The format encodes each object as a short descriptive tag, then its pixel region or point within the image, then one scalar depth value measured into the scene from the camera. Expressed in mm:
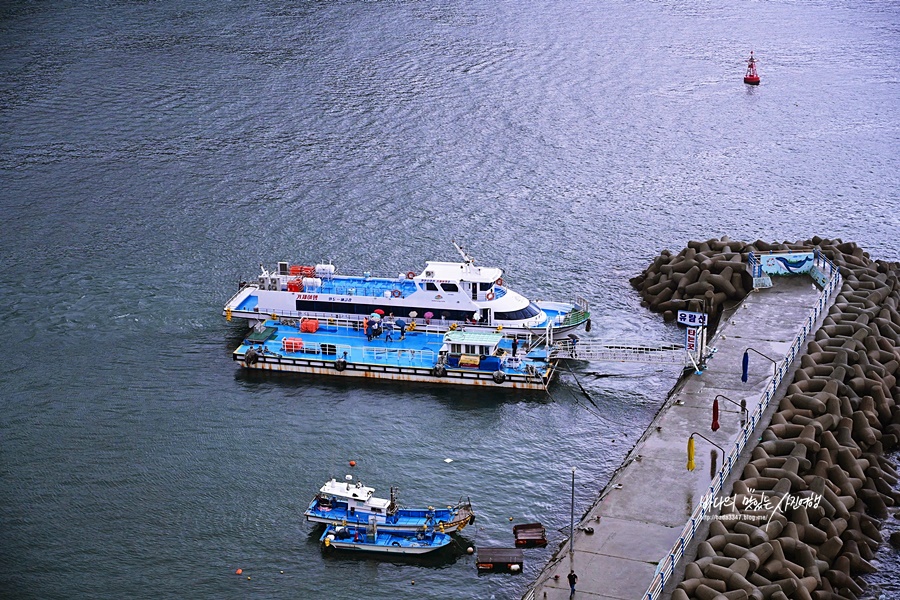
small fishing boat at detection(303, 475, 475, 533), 61188
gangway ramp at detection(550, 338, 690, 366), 77500
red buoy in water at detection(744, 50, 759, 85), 148000
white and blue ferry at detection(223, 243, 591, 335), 83625
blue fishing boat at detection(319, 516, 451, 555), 60272
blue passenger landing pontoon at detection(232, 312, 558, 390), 78938
